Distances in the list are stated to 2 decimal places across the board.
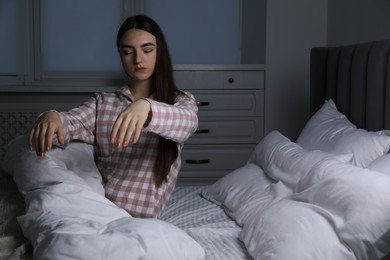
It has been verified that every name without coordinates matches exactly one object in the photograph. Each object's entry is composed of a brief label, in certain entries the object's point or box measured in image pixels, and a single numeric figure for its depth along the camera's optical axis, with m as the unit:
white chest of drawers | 2.76
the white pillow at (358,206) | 0.97
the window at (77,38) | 3.05
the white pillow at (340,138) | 1.38
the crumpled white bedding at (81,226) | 0.85
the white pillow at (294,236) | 0.98
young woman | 1.26
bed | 0.94
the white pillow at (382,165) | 1.14
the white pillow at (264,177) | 1.33
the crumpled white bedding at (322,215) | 0.98
